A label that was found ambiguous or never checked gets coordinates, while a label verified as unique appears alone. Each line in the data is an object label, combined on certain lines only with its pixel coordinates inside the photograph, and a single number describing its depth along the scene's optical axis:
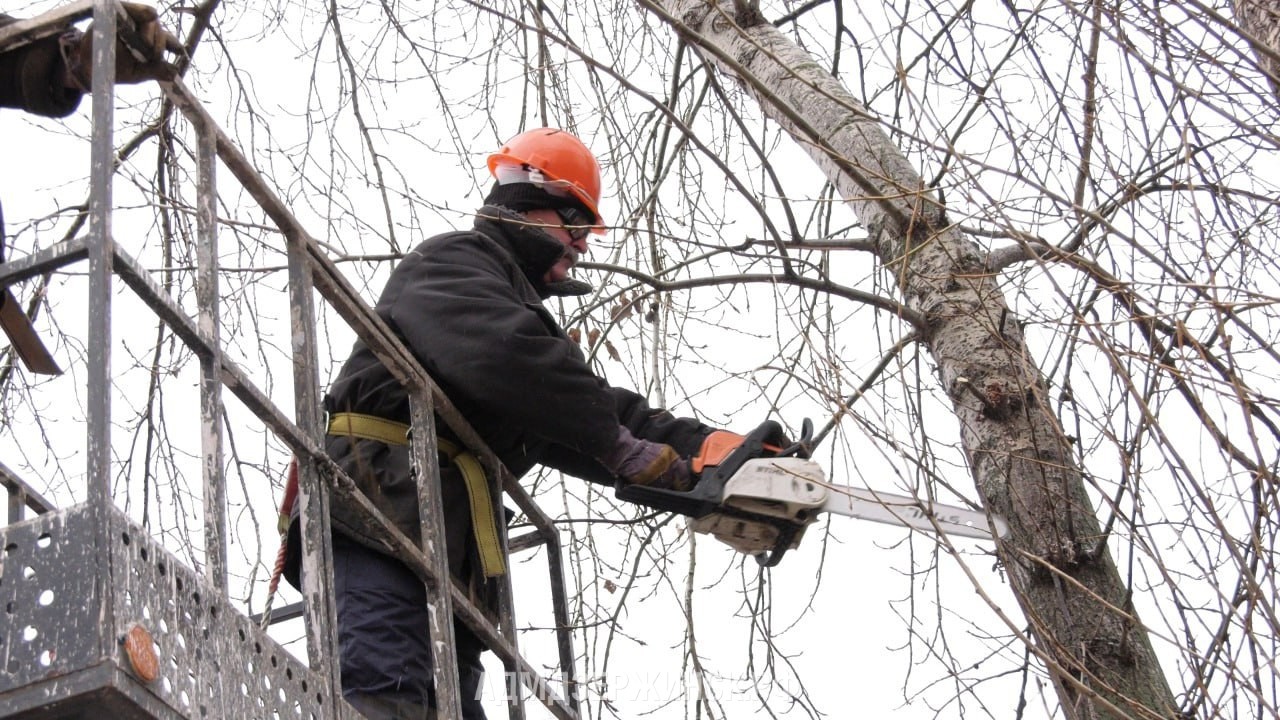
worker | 7.30
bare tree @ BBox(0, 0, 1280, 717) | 5.87
